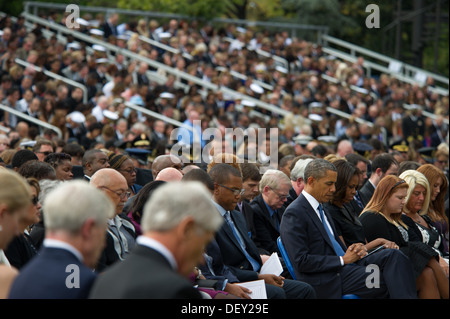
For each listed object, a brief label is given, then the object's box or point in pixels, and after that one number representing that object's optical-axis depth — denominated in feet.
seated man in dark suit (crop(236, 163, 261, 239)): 48.24
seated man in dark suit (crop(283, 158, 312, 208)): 48.87
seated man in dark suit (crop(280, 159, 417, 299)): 40.60
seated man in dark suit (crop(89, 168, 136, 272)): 35.76
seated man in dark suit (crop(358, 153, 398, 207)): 59.00
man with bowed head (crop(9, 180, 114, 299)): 19.92
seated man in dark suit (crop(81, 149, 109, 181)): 50.62
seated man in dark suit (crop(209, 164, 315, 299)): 39.75
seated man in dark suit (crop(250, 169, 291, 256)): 49.03
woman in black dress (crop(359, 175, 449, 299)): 43.06
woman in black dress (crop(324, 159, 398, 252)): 45.65
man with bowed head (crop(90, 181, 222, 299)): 18.74
